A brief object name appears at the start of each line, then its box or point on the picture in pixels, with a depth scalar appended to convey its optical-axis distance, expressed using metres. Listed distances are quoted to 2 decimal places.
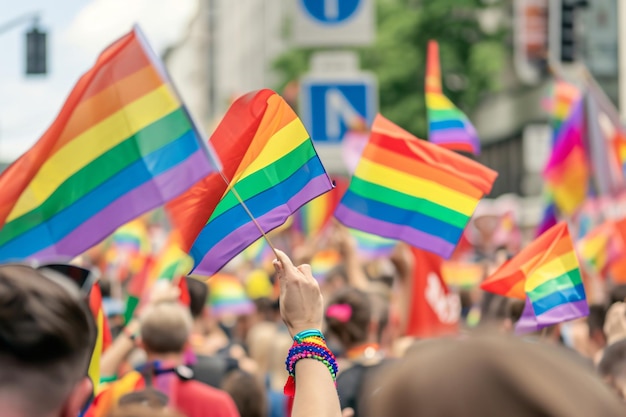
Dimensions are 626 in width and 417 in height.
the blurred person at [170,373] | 8.12
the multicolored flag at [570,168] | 15.48
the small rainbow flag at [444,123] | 11.65
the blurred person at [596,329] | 10.65
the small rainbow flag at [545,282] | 8.05
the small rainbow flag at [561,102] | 17.99
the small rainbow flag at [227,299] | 17.62
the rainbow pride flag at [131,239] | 23.40
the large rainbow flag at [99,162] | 7.21
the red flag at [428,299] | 11.53
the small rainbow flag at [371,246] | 15.59
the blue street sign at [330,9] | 19.08
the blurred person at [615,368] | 6.98
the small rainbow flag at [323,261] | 17.00
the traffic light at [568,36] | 23.83
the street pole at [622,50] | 51.72
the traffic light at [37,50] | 39.49
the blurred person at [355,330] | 8.76
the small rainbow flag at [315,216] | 20.14
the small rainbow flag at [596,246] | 13.93
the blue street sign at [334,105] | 17.62
